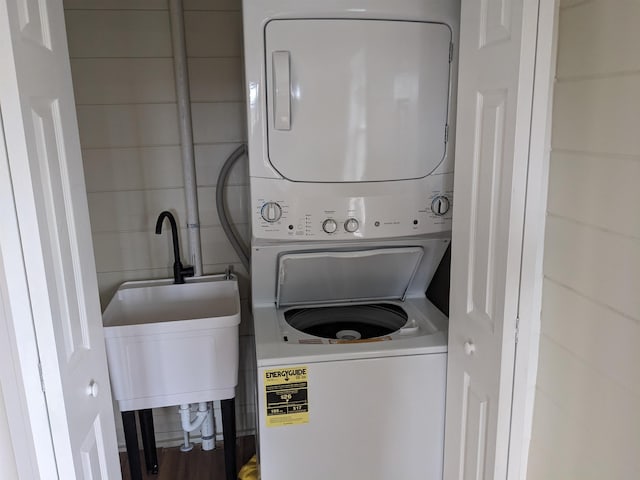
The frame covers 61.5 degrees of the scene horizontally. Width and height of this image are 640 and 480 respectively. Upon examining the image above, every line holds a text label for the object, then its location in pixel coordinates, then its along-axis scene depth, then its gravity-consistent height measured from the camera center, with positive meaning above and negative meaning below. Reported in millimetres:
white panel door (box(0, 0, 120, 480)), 936 -184
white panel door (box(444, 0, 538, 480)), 1175 -217
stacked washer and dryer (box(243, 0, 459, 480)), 1594 -204
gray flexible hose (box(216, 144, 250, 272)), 2248 -324
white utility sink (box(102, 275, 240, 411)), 1847 -786
